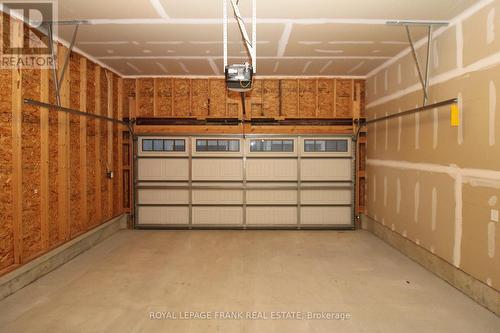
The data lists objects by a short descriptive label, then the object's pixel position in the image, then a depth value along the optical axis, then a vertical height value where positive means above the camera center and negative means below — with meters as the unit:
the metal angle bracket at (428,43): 4.75 +1.90
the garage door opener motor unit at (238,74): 4.13 +1.11
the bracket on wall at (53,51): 4.79 +1.78
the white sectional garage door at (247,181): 8.23 -0.66
